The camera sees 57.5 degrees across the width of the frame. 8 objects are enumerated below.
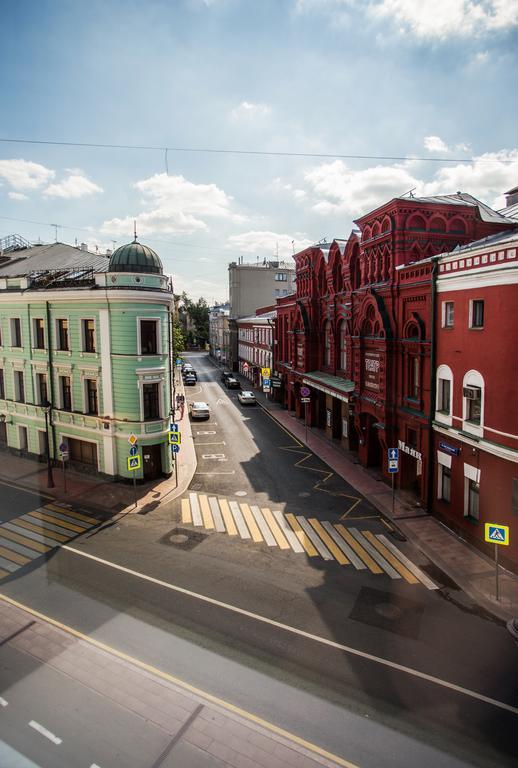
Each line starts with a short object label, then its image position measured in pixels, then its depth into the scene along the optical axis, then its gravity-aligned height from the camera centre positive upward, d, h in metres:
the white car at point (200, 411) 42.75 -6.53
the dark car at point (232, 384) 62.50 -5.91
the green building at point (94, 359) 24.61 -0.97
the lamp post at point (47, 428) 24.97 -5.10
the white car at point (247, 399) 49.65 -6.31
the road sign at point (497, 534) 14.07 -5.96
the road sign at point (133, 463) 21.58 -5.55
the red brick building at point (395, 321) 22.25 +0.82
